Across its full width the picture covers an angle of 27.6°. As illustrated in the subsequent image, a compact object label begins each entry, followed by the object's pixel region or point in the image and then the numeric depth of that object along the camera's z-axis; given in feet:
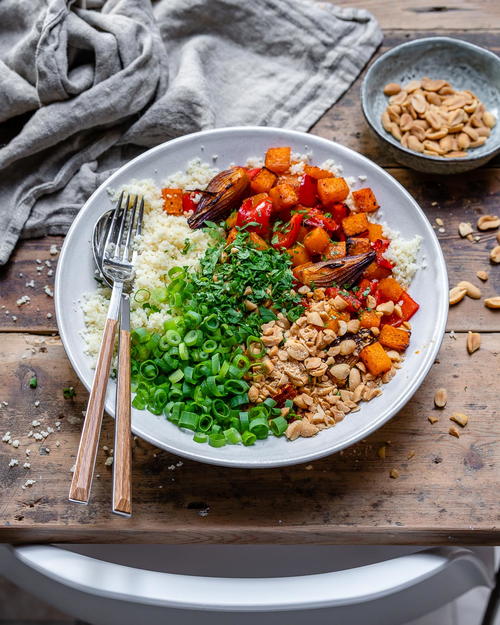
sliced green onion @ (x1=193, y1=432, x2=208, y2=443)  2.27
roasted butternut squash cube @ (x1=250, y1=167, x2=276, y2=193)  2.48
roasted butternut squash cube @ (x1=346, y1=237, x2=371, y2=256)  2.44
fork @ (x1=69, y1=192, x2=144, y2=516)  2.10
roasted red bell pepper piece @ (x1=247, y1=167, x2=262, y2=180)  2.51
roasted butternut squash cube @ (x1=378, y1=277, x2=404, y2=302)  2.42
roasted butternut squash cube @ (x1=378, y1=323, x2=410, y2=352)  2.36
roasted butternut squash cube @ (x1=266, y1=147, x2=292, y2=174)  2.51
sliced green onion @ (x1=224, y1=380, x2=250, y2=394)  2.29
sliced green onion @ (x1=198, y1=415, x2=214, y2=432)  2.29
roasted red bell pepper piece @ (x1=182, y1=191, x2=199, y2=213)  2.52
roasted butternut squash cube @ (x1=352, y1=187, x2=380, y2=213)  2.50
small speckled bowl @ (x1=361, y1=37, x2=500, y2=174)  2.66
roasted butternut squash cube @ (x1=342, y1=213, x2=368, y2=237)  2.46
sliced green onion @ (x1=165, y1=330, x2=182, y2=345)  2.33
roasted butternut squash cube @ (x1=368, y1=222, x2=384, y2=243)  2.47
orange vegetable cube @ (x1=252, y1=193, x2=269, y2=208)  2.45
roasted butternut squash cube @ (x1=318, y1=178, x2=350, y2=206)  2.47
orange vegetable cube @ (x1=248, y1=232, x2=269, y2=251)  2.42
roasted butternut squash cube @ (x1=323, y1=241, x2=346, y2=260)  2.43
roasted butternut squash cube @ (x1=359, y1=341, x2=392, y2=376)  2.32
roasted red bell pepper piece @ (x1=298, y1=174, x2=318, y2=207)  2.48
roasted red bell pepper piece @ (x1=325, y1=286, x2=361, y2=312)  2.37
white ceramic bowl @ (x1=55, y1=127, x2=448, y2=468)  2.26
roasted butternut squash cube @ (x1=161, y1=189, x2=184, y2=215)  2.51
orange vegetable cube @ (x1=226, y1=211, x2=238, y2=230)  2.47
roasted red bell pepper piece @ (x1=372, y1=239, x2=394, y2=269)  2.42
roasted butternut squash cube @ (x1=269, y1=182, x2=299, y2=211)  2.45
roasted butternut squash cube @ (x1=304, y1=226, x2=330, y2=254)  2.42
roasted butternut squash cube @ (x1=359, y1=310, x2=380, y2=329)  2.36
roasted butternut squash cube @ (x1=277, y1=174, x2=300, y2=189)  2.49
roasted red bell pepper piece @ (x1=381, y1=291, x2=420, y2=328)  2.39
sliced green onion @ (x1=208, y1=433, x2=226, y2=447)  2.27
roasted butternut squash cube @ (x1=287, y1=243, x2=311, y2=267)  2.44
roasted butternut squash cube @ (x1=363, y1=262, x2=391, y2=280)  2.42
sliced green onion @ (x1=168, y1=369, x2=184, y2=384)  2.32
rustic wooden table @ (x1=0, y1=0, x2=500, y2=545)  2.32
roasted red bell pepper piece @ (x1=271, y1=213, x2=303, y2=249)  2.44
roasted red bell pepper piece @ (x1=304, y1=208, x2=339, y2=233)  2.45
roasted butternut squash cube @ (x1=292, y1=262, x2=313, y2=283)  2.40
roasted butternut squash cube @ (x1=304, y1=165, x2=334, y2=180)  2.51
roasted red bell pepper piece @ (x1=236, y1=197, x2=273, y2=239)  2.43
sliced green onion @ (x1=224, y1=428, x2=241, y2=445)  2.28
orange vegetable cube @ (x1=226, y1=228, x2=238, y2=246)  2.44
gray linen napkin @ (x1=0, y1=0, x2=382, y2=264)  2.65
